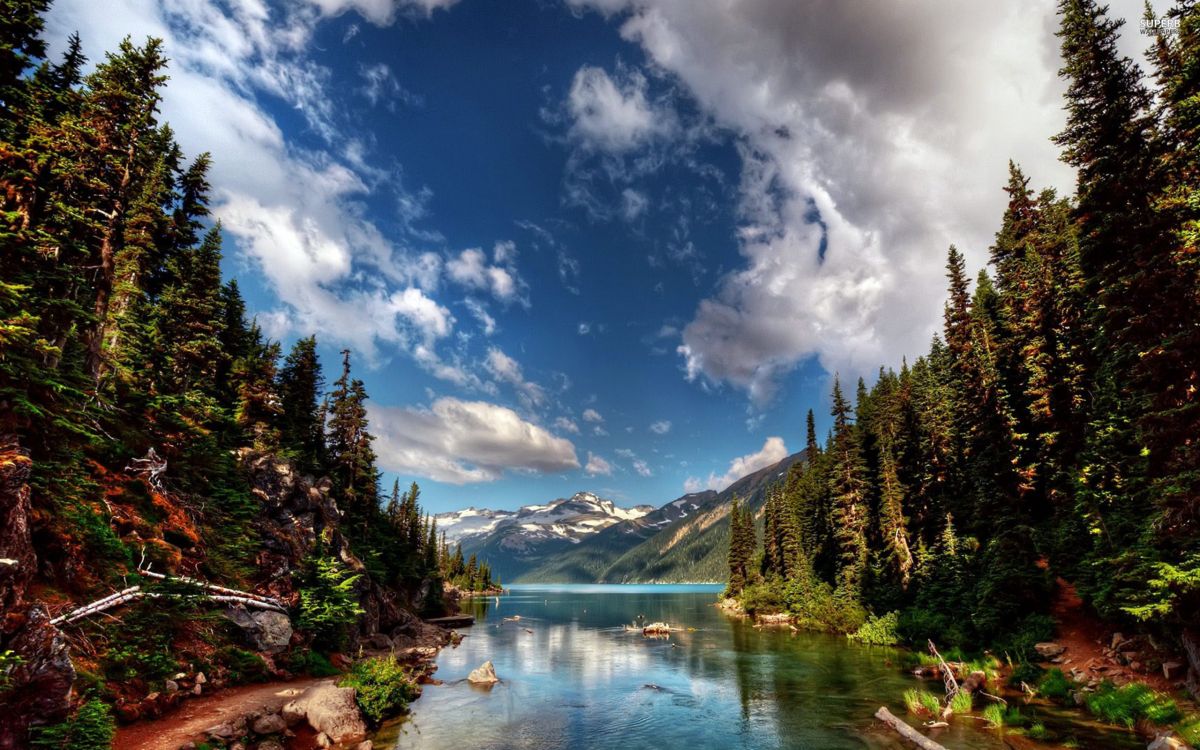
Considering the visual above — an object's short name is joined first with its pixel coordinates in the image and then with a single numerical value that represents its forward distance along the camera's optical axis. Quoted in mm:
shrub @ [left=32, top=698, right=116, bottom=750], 12200
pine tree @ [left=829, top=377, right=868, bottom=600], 60750
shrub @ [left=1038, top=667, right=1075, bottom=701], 24066
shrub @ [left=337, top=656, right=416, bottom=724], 23989
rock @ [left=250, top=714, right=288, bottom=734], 18734
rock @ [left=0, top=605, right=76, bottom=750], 11609
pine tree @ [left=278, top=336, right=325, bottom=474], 53094
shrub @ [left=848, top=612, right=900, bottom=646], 47750
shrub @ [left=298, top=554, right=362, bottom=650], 30734
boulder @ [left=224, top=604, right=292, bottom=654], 25109
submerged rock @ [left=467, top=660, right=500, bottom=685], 35375
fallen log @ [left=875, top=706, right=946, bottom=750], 19609
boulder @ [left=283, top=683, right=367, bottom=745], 20859
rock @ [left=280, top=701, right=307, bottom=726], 20359
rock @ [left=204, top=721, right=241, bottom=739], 16812
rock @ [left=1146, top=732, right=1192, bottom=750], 16172
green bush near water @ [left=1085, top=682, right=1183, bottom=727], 19000
